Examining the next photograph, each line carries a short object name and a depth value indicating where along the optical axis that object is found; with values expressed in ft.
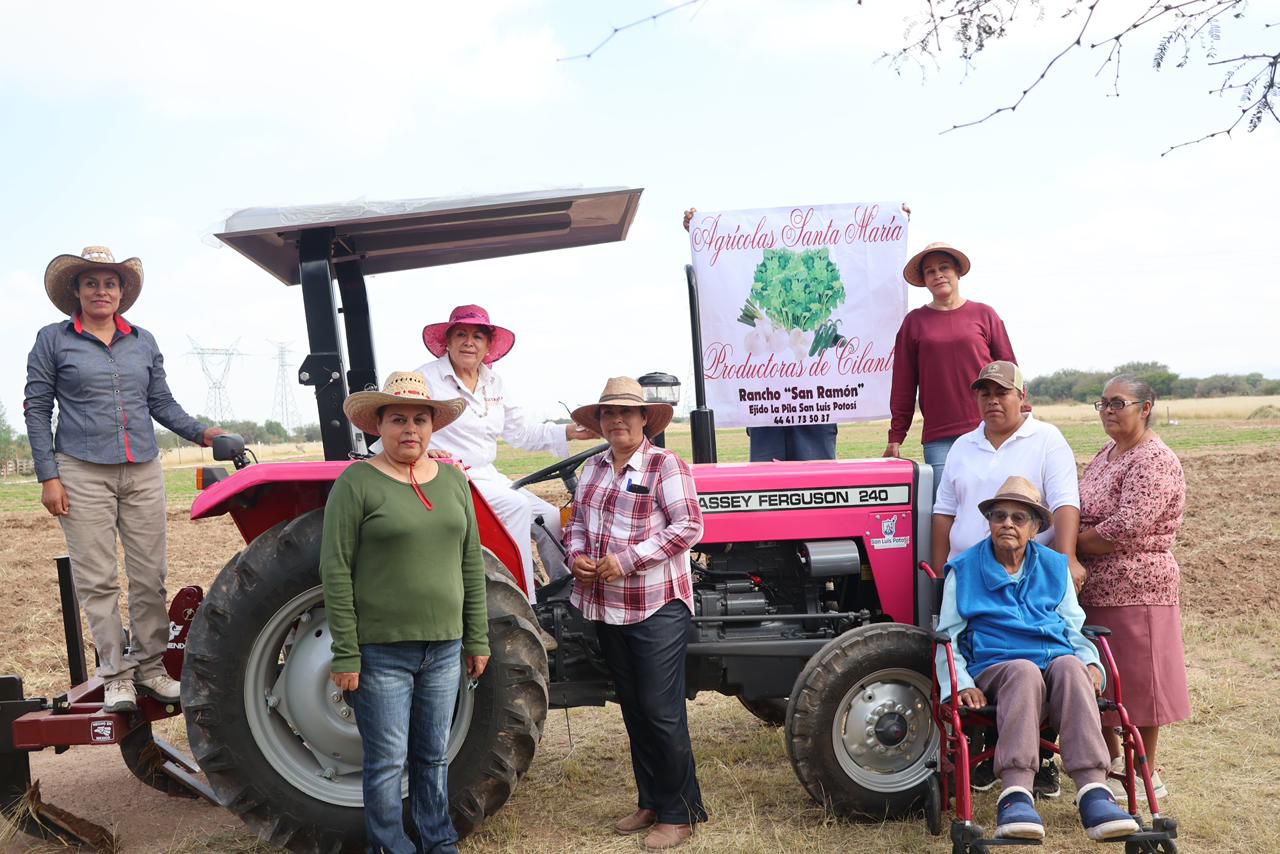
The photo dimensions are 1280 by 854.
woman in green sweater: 10.20
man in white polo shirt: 12.76
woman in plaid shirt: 12.17
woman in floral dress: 12.85
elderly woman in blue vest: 11.25
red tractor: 11.64
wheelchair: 10.75
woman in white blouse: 13.17
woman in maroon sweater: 15.05
